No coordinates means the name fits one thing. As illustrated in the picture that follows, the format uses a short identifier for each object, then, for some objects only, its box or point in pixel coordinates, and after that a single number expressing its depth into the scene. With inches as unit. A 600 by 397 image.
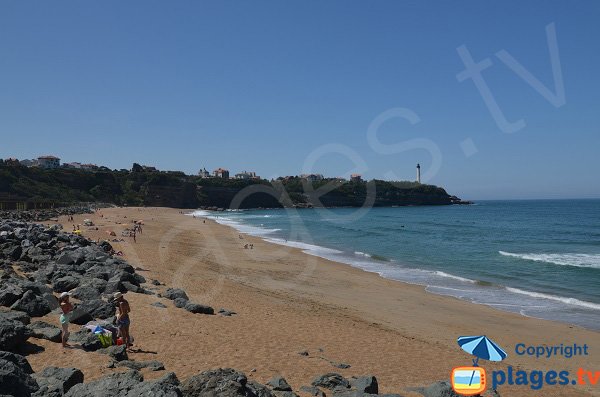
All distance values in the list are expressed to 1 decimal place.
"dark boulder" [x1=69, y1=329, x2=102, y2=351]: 334.6
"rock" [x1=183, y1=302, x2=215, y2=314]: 490.6
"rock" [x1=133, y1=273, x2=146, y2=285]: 583.5
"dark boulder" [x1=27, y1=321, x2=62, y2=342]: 340.8
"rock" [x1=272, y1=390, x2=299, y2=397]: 272.3
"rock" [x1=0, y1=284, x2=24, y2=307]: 387.4
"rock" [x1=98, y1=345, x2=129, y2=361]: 314.8
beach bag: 344.5
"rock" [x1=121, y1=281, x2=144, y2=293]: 538.0
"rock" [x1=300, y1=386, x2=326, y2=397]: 290.7
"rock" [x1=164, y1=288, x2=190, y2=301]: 534.2
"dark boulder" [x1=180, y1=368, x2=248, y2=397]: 215.0
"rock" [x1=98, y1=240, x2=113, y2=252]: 861.3
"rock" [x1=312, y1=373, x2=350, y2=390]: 306.7
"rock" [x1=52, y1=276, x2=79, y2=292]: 483.2
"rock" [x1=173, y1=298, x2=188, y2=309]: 503.8
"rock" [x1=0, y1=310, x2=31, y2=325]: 322.7
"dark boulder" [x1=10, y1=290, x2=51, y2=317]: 389.4
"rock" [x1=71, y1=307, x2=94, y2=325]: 398.8
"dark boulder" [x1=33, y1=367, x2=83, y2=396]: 215.8
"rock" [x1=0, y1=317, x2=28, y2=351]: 287.9
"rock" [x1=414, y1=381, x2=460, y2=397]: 288.0
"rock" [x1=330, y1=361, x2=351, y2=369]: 362.9
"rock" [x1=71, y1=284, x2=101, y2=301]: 454.6
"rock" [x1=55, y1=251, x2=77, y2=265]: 617.6
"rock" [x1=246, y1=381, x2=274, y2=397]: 227.7
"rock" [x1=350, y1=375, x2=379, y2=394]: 290.2
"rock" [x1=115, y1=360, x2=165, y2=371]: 301.7
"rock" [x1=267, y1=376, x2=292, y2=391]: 286.0
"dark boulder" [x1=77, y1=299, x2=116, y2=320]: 405.6
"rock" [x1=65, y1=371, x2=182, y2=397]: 197.3
